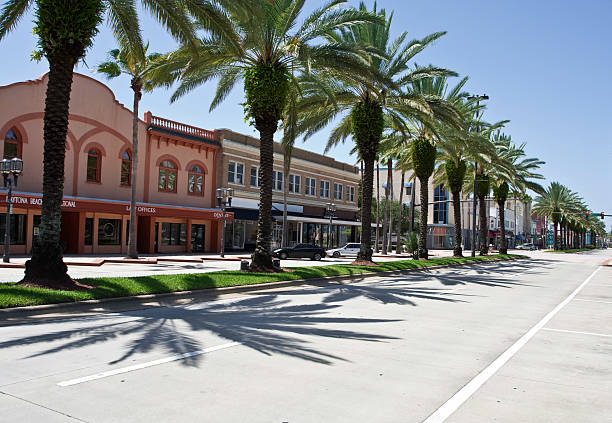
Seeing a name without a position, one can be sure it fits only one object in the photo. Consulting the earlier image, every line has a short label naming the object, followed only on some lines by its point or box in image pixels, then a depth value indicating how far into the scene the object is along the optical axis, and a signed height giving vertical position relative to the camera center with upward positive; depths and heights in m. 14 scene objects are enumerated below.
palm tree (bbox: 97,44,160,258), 27.89 +8.35
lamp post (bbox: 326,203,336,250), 43.09 +2.45
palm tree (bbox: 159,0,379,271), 19.12 +6.86
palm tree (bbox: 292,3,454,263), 24.80 +6.78
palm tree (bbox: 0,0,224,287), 12.40 +3.41
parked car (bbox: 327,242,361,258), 44.57 -1.20
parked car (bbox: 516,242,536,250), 106.36 -1.38
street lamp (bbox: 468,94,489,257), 36.27 +9.66
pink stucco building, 29.22 +4.05
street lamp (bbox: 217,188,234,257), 33.03 +2.70
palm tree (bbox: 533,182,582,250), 92.53 +6.79
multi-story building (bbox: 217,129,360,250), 42.66 +4.32
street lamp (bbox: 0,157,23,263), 21.72 +2.74
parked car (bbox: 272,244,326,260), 37.50 -1.13
